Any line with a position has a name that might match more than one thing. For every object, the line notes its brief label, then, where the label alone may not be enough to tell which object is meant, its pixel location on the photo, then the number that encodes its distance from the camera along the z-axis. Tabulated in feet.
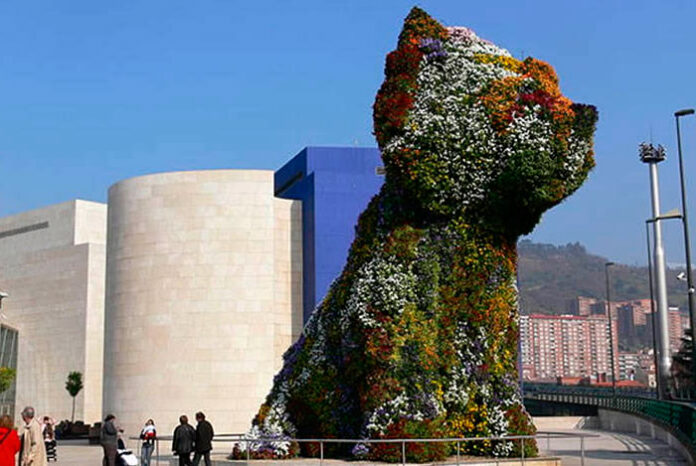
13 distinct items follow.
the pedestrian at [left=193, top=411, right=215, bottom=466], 53.83
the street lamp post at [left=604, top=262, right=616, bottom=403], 180.69
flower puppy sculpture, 48.24
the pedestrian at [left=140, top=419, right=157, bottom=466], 68.03
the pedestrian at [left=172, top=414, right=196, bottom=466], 54.13
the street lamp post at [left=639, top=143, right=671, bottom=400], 179.63
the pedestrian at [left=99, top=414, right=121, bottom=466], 56.24
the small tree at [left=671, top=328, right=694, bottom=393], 226.79
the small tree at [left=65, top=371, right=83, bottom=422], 165.58
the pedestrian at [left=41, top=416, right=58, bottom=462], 82.92
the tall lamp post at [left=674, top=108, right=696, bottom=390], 83.92
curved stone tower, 126.11
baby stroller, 53.52
